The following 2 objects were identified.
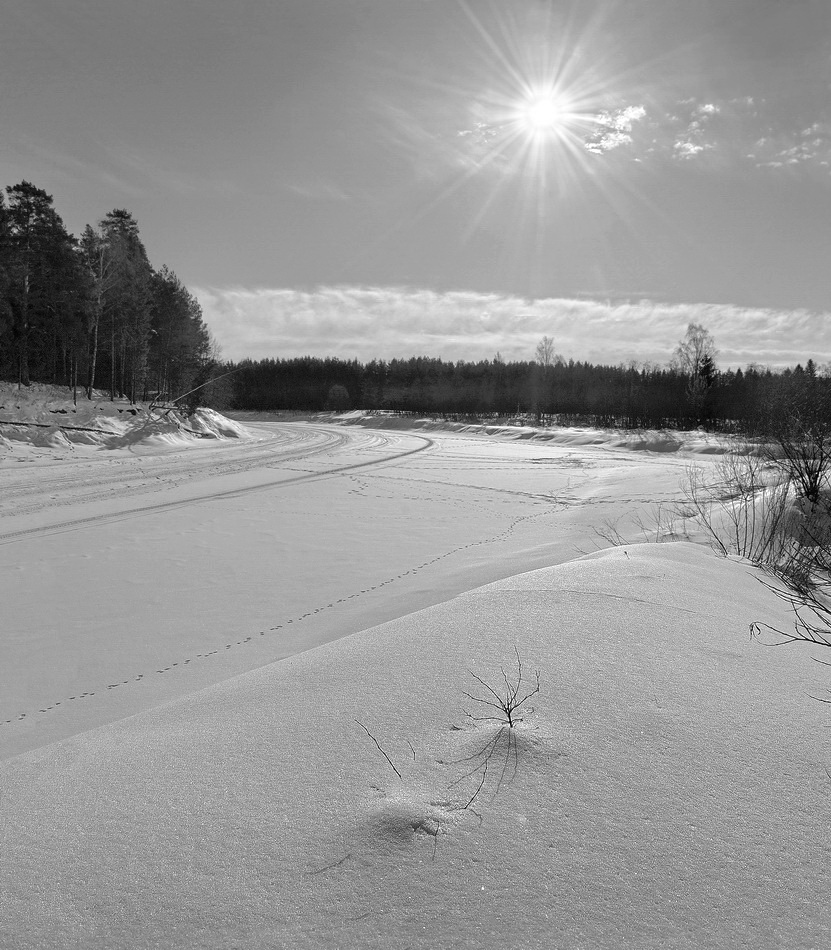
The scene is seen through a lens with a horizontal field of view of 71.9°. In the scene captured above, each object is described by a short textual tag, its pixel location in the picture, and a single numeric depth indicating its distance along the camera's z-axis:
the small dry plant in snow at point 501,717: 1.79
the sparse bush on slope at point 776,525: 5.23
